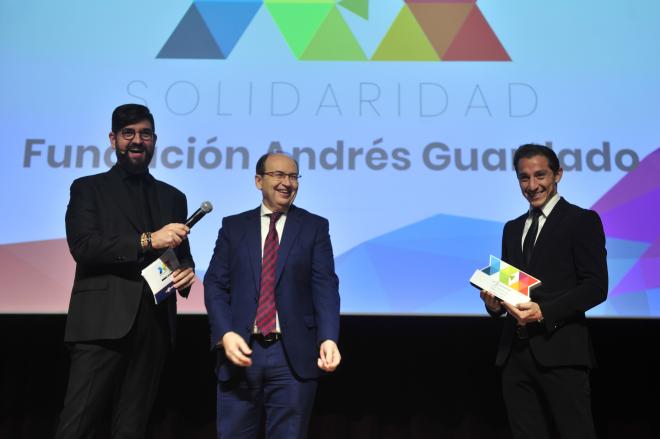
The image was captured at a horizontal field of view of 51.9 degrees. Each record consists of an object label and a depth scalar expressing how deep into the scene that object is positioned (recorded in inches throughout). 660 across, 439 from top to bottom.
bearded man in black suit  91.7
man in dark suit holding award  90.6
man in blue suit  85.4
